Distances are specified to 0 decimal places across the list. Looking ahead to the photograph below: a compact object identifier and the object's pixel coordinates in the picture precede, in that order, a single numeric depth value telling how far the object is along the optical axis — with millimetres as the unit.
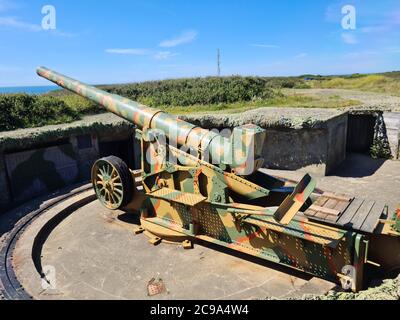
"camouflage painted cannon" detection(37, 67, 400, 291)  4828
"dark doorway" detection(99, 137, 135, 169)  12523
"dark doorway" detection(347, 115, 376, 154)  13023
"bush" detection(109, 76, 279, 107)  18598
